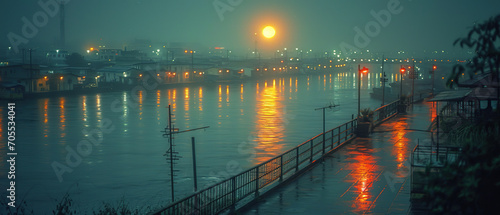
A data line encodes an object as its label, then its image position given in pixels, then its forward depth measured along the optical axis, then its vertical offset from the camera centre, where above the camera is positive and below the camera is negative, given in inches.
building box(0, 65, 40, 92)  2236.7 +32.1
